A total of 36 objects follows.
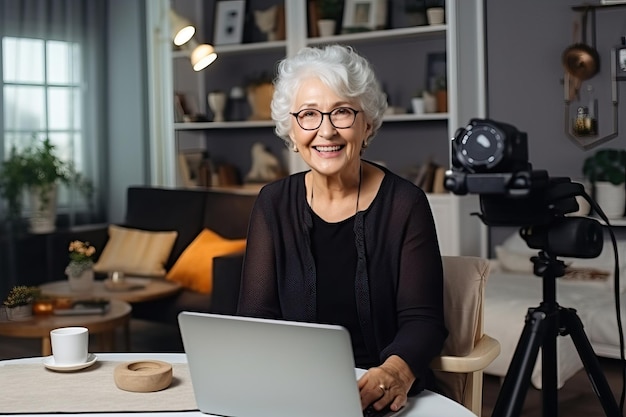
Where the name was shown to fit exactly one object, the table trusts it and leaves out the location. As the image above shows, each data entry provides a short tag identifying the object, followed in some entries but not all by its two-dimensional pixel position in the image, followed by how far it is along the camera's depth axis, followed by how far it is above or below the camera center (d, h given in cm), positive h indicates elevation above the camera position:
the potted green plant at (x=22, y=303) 350 -39
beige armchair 184 -26
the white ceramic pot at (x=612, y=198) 377 -1
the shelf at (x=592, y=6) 364 +78
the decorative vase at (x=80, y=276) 381 -30
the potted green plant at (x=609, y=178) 373 +7
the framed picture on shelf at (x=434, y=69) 436 +63
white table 135 -32
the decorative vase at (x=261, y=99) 494 +56
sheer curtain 448 +63
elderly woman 174 -6
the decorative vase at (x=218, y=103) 513 +56
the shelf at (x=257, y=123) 426 +42
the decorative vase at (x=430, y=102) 429 +46
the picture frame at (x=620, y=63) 362 +53
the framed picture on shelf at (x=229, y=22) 508 +101
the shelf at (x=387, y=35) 426 +80
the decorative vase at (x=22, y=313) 348 -42
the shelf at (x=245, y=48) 484 +84
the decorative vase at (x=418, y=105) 434 +45
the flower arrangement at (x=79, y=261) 381 -24
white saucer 157 -28
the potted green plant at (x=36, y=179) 438 +13
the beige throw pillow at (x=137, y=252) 426 -24
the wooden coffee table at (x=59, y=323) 332 -45
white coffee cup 157 -25
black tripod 144 -26
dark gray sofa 388 -9
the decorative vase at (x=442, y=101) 425 +46
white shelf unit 411 +48
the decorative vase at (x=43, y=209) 450 -2
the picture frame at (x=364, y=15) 446 +91
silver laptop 118 -22
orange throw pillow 395 -27
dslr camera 133 +1
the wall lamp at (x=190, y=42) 512 +91
